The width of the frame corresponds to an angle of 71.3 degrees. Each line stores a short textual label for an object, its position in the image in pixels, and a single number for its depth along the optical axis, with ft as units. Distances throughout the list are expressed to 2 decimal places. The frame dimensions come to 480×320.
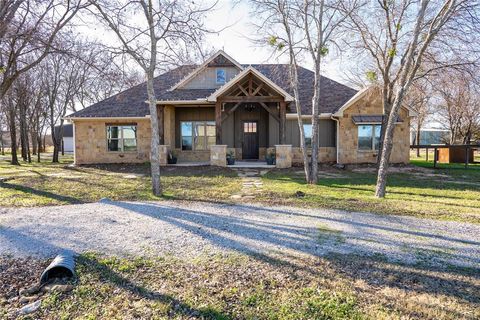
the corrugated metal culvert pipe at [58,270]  12.82
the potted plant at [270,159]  55.64
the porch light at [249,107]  62.44
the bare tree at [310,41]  38.37
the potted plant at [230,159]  55.57
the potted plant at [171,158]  58.75
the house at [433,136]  132.79
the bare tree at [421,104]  47.63
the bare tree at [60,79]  89.97
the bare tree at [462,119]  96.63
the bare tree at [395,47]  28.25
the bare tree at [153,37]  30.78
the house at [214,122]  59.52
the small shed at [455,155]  74.90
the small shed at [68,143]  168.14
